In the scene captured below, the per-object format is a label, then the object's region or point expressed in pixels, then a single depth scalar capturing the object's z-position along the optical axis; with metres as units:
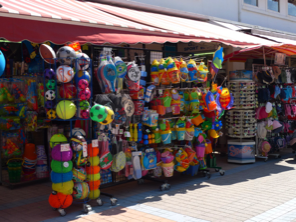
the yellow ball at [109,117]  5.18
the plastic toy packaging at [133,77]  5.87
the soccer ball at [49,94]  5.11
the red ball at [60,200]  5.05
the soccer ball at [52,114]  5.16
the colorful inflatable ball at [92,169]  5.45
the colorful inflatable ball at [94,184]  5.46
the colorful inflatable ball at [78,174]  5.24
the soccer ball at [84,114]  5.14
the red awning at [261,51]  8.47
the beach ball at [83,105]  5.14
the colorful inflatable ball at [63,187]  5.02
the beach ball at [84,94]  5.11
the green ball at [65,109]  4.99
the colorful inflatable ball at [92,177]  5.45
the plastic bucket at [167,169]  6.55
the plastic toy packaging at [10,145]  6.84
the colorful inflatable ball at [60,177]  5.03
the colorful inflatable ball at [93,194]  5.46
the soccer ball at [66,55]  5.08
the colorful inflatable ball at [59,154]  5.01
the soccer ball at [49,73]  5.11
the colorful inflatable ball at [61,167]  5.02
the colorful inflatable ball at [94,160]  5.46
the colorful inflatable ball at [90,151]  5.46
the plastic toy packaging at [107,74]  5.55
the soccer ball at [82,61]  5.14
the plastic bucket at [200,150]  7.10
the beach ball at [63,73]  5.00
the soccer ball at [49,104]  5.18
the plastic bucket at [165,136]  6.49
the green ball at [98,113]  5.05
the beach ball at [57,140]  5.13
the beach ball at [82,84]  5.12
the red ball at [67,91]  5.13
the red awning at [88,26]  4.94
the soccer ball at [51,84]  5.10
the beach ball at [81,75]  5.20
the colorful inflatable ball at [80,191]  5.23
